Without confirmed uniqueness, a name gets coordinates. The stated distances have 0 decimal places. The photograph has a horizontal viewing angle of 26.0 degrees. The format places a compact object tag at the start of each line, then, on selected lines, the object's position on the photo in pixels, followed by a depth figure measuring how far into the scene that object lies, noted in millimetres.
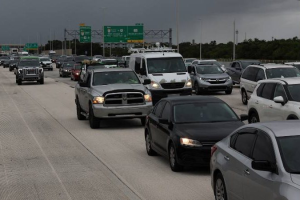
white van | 28516
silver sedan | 6812
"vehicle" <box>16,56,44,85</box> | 49781
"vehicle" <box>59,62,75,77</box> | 64438
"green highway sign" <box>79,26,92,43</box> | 116369
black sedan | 11836
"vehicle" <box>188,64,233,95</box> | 35188
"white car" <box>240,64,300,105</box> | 26266
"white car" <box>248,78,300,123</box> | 15688
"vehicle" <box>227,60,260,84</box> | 41438
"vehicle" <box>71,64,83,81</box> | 55488
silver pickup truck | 19875
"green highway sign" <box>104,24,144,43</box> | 101500
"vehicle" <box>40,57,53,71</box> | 85625
